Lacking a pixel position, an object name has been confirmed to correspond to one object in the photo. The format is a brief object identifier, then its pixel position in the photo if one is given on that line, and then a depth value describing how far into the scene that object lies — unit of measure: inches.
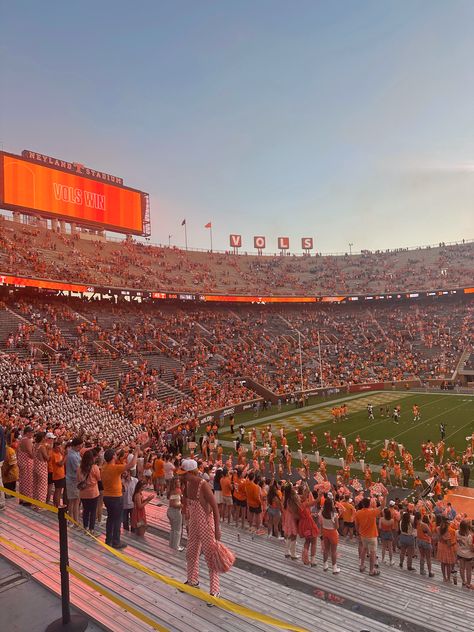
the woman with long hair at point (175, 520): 277.9
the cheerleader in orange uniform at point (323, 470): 727.8
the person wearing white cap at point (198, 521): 215.9
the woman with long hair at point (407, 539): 370.4
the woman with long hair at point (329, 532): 299.6
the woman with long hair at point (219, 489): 417.9
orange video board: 1768.0
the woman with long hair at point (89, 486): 293.1
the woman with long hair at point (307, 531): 303.7
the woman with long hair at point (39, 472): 331.3
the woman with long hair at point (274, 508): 368.8
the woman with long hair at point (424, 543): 362.3
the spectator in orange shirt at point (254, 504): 384.5
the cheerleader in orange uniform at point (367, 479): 669.3
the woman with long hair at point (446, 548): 344.5
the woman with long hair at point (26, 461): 335.3
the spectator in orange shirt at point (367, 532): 311.6
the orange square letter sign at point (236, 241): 2947.8
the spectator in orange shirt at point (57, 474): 324.8
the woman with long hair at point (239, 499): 400.9
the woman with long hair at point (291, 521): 307.6
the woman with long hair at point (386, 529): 373.4
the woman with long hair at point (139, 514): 307.6
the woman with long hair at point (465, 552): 338.3
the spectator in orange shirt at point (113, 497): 270.8
